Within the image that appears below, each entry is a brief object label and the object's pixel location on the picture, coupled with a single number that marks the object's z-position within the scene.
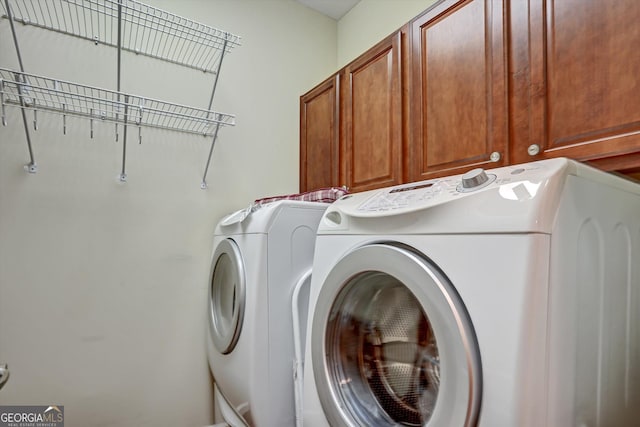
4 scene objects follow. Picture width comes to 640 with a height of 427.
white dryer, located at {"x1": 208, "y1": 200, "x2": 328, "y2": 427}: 1.38
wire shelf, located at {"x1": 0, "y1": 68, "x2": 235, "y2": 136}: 1.49
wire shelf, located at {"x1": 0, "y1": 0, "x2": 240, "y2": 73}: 1.60
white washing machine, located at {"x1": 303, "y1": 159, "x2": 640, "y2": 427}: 0.66
